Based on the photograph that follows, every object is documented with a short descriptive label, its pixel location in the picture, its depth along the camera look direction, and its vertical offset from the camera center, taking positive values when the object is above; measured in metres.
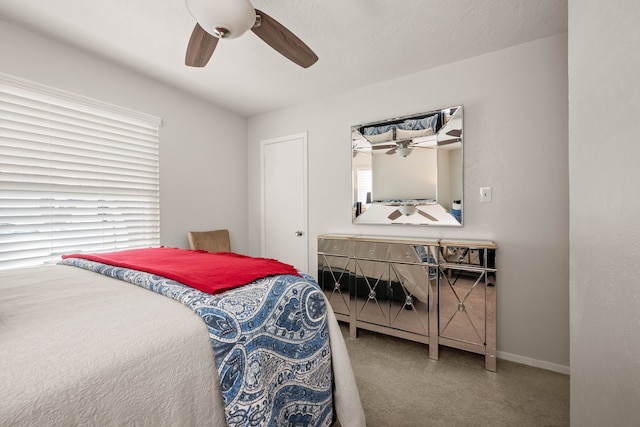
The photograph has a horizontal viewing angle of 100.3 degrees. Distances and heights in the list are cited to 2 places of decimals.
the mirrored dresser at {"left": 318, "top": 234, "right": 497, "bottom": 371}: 2.06 -0.67
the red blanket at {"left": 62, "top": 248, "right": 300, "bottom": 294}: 1.18 -0.29
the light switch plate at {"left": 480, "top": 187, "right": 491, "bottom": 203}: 2.28 +0.14
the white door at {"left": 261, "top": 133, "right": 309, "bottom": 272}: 3.34 +0.16
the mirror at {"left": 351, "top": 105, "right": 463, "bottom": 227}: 2.41 +0.41
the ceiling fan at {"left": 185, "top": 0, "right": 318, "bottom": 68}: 1.26 +1.00
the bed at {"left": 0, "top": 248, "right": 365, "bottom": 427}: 0.62 -0.40
